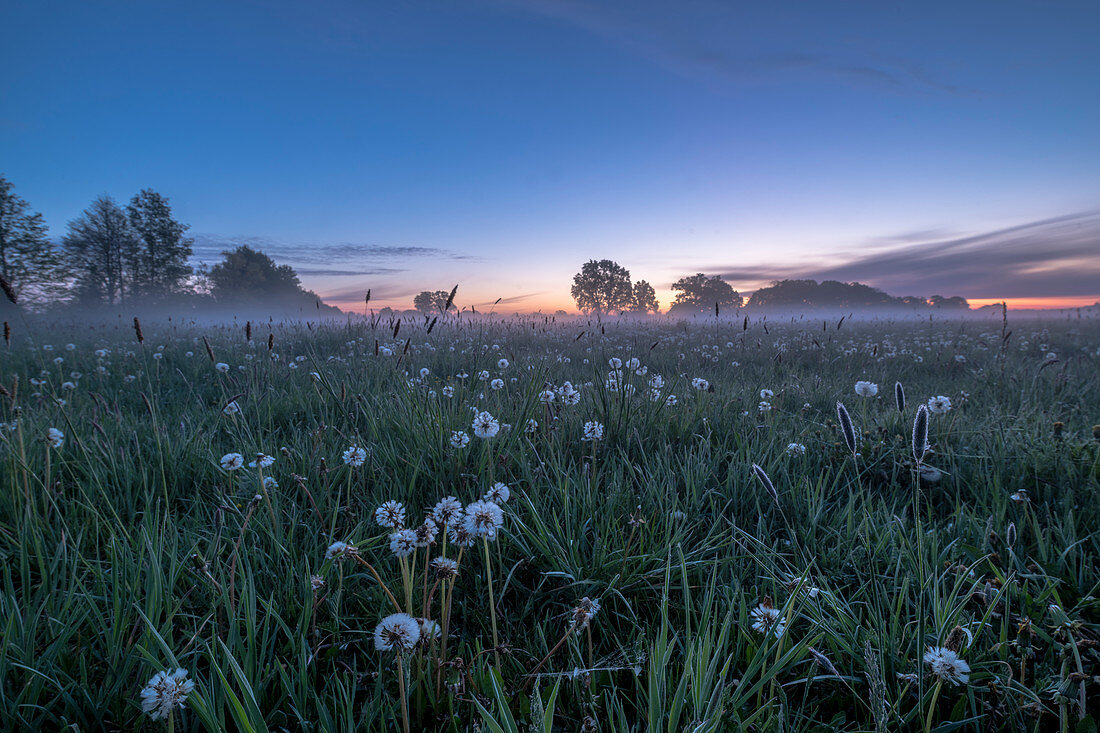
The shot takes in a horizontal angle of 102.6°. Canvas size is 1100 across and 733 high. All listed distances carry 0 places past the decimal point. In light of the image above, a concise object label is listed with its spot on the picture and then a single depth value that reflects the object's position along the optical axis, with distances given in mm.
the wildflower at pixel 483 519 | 1310
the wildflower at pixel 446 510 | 1443
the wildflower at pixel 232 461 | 1942
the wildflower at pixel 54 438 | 2109
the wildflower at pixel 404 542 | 1215
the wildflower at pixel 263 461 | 1901
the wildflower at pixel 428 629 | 1160
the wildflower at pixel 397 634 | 1050
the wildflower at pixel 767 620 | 1333
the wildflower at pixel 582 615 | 1232
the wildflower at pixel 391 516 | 1446
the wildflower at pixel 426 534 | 1214
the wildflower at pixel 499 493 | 1620
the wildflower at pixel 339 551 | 1226
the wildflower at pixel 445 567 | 1169
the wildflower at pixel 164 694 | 927
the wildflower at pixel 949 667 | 1071
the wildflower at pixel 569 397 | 3432
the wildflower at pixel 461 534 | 1346
